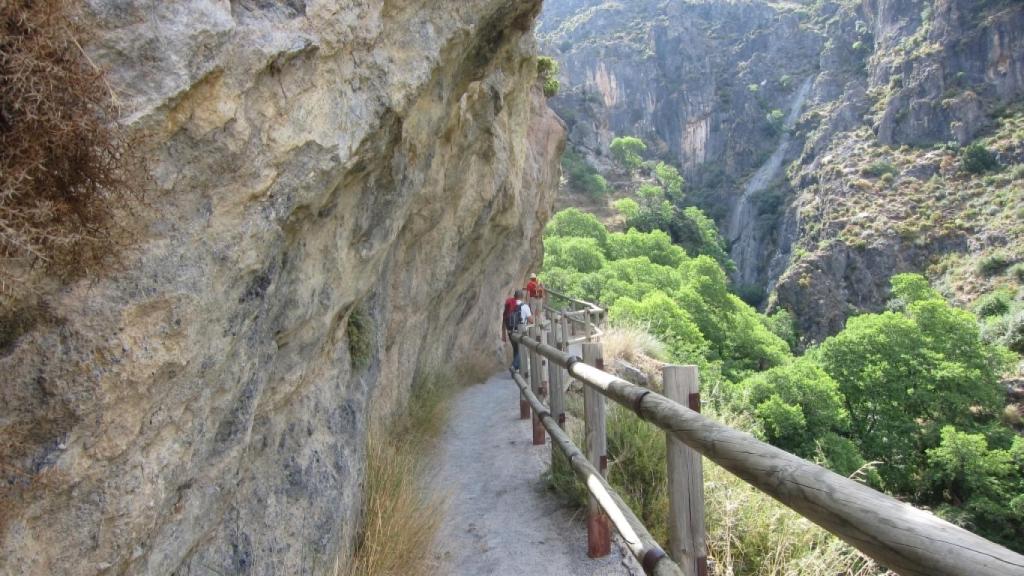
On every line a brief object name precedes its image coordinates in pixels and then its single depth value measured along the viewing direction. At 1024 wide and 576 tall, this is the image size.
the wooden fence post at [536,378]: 6.25
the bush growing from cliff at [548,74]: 13.77
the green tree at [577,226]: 44.84
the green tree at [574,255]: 36.81
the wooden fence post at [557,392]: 5.06
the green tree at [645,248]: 43.91
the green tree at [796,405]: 19.84
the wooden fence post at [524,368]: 7.44
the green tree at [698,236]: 66.31
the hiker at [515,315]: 9.20
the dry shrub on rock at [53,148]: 1.50
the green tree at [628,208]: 63.19
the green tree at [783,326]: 49.16
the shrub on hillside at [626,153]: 86.50
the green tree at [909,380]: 22.22
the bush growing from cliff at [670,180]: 81.62
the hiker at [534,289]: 13.41
